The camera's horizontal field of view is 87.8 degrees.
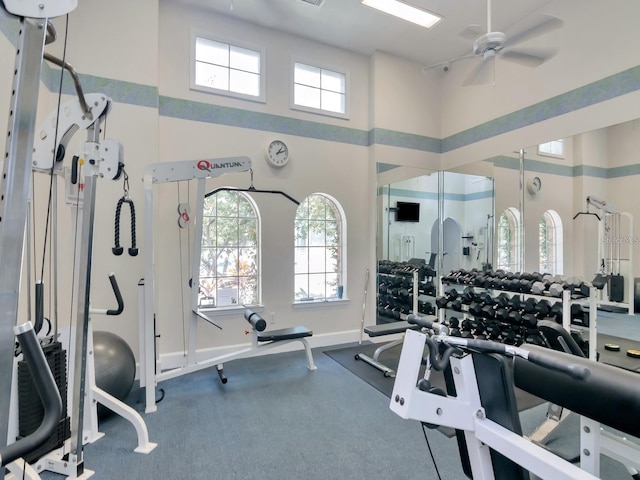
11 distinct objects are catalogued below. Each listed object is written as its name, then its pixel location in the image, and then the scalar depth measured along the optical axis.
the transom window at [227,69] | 3.66
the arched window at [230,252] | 3.81
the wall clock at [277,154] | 3.87
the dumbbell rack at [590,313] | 2.77
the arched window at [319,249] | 4.29
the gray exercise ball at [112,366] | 2.38
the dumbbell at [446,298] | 3.81
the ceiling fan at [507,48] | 2.29
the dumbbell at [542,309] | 3.12
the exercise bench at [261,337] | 2.99
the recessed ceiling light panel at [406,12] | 3.47
